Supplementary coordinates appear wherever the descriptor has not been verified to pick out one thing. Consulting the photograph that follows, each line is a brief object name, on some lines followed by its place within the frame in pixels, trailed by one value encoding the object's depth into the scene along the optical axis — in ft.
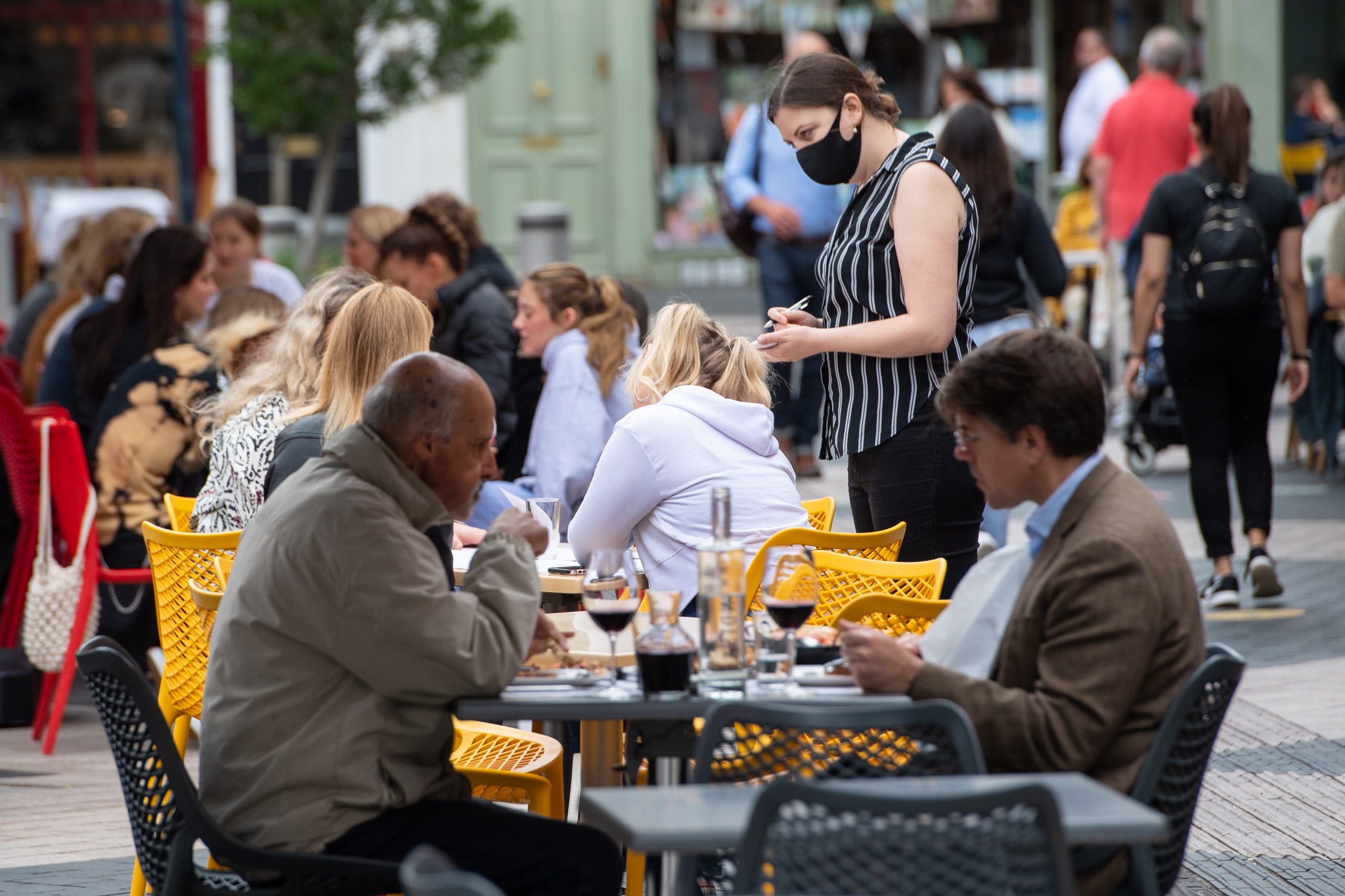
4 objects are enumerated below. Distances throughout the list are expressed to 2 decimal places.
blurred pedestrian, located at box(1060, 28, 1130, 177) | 93.61
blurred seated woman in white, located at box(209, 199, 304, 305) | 60.59
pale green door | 115.65
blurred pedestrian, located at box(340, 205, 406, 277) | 56.44
